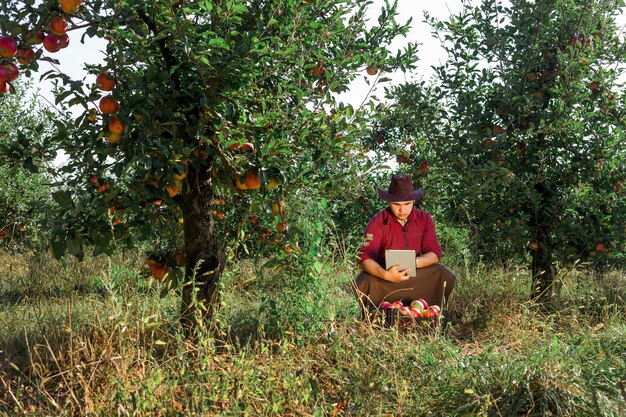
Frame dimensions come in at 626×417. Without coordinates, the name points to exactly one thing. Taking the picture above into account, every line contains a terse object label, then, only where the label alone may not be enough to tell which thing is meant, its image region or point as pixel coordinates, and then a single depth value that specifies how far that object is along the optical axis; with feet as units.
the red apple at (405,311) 17.47
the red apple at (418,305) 18.44
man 18.52
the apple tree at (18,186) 34.01
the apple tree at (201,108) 12.29
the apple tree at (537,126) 21.20
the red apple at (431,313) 18.30
